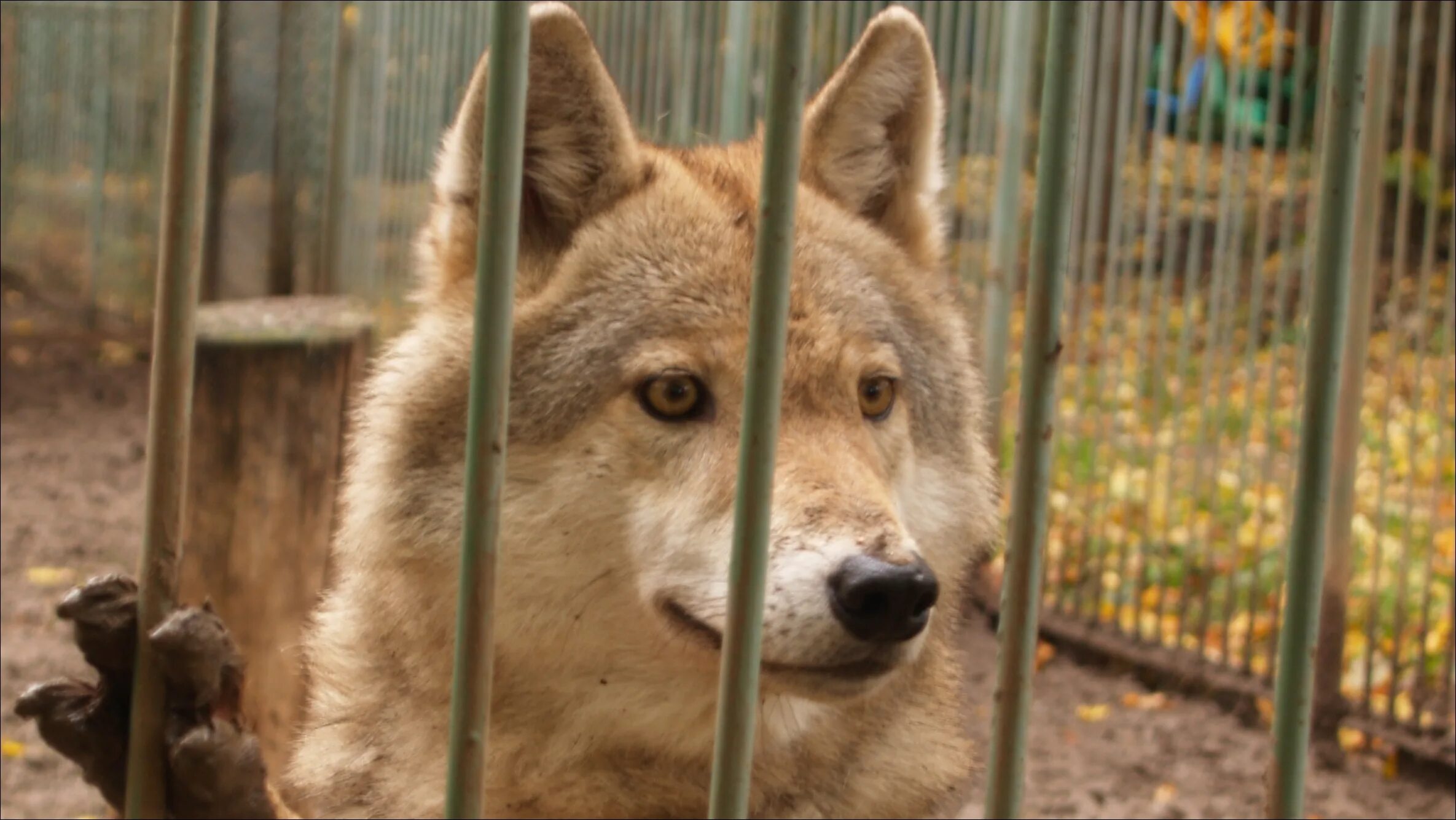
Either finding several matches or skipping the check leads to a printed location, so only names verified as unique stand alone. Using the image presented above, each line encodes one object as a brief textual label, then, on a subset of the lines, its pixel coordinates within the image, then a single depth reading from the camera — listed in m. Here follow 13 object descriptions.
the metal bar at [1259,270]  5.58
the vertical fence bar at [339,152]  8.04
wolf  2.59
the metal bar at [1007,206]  6.27
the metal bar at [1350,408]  4.90
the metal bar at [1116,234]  6.21
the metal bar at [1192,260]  5.77
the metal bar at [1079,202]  6.40
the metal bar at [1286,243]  5.48
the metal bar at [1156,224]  5.98
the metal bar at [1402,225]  4.96
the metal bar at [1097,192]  6.32
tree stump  4.52
